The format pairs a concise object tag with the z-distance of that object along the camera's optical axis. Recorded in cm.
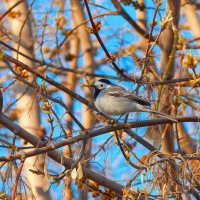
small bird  755
